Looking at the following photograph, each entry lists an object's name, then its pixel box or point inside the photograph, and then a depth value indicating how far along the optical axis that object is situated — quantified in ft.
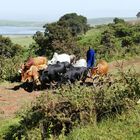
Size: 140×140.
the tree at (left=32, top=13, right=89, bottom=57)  80.64
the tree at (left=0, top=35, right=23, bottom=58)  122.83
